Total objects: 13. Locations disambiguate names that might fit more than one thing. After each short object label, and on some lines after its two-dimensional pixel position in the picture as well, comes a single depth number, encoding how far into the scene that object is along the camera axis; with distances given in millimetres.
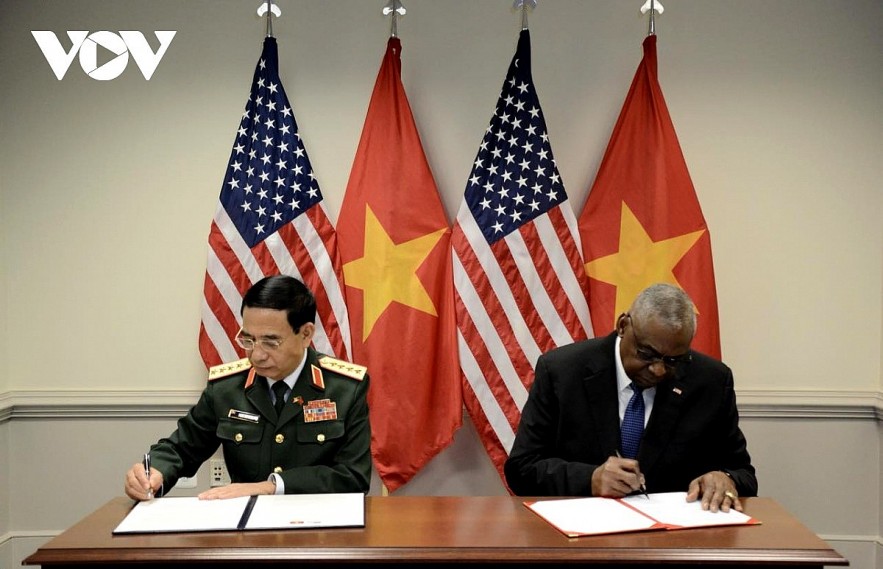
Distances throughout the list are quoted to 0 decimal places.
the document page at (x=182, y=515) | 1688
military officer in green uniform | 2131
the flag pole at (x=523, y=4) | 3212
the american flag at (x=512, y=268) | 3279
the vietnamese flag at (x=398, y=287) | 3285
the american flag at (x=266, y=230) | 3277
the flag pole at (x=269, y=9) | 3238
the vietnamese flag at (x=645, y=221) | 3246
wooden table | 1558
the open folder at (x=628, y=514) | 1714
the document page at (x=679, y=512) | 1760
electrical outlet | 3410
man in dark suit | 2010
